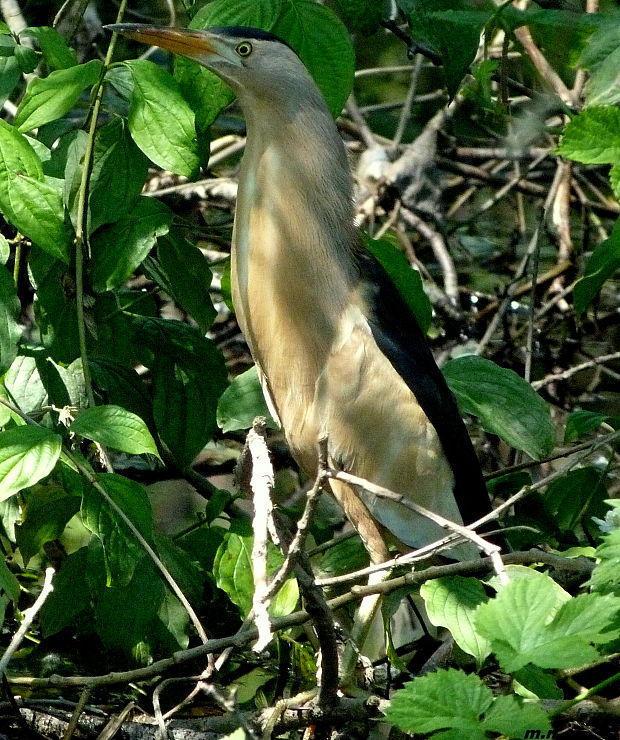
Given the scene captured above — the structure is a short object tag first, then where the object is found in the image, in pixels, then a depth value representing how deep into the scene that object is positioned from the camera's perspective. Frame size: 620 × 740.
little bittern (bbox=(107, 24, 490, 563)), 6.27
